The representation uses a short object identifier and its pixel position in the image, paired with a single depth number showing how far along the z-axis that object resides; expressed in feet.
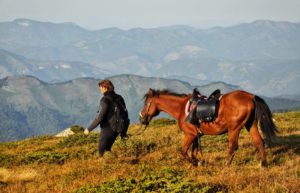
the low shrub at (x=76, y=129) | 123.34
